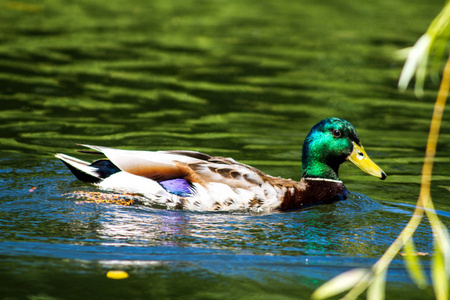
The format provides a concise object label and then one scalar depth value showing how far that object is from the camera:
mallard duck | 13.66
